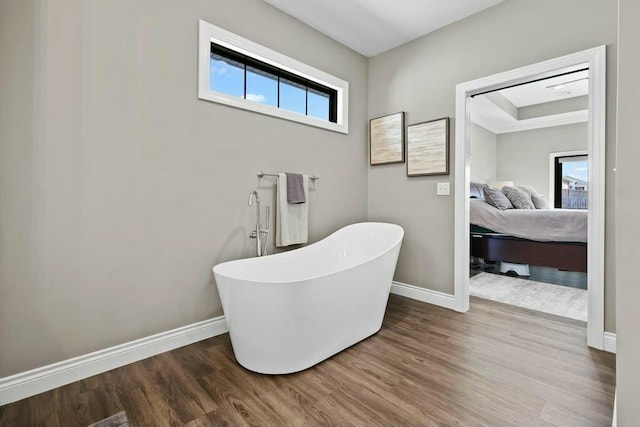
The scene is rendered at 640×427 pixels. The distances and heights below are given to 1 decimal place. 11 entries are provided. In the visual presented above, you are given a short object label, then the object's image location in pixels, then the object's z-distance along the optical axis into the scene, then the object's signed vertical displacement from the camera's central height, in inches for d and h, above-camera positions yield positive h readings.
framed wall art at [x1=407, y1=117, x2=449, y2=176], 107.2 +24.2
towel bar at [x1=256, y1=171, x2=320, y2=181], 94.2 +12.2
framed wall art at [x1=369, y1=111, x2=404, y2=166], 119.9 +30.2
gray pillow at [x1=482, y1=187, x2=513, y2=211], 159.5 +8.7
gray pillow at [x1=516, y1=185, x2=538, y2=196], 209.1 +17.5
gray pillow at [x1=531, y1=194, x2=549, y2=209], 202.3 +8.9
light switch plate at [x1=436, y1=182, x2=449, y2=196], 107.5 +9.1
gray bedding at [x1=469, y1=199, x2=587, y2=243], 129.6 -3.1
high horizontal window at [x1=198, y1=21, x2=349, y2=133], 84.7 +43.6
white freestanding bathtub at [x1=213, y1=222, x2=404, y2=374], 62.7 -21.2
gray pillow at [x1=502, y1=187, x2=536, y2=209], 175.3 +10.0
